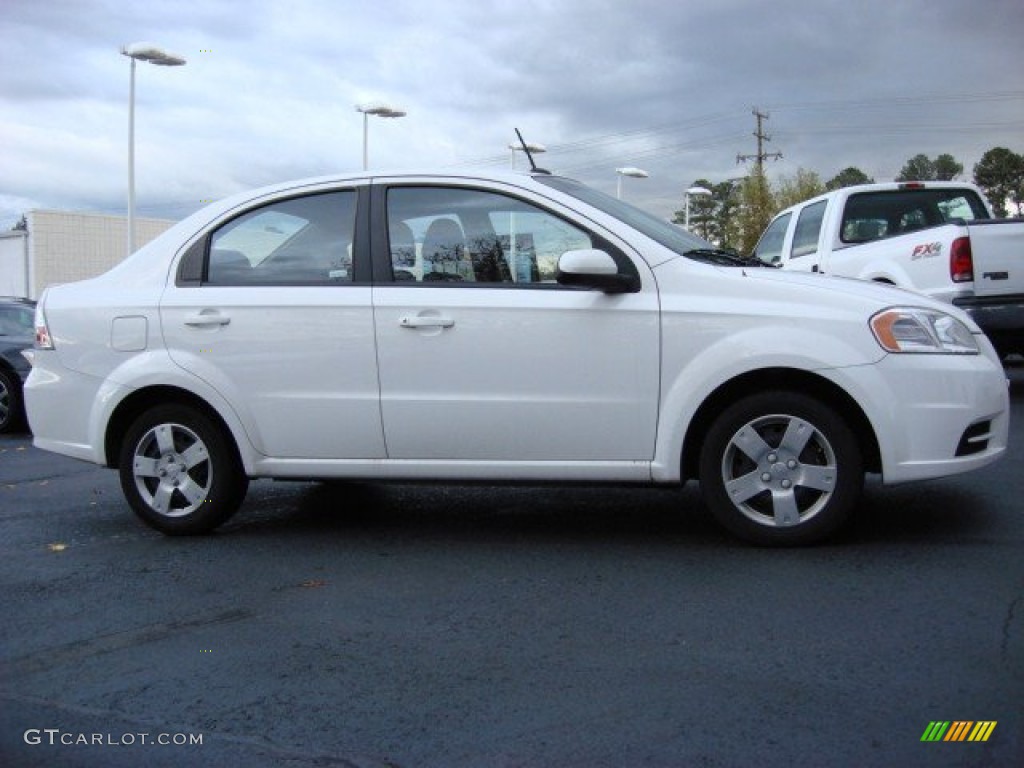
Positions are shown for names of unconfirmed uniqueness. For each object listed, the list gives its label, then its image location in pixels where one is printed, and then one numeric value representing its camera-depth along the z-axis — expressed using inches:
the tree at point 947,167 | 2593.5
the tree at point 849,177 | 2707.9
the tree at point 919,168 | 2854.3
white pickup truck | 338.3
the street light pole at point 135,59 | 712.8
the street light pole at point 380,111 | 896.3
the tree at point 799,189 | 2169.0
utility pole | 2508.6
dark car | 415.8
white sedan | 173.2
